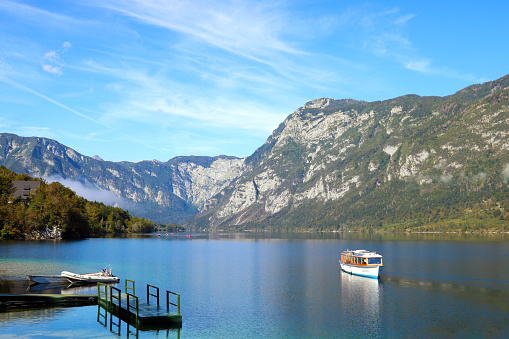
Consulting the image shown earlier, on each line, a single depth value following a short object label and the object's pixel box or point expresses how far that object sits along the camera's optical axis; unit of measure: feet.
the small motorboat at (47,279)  235.40
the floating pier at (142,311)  158.30
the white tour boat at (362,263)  285.43
